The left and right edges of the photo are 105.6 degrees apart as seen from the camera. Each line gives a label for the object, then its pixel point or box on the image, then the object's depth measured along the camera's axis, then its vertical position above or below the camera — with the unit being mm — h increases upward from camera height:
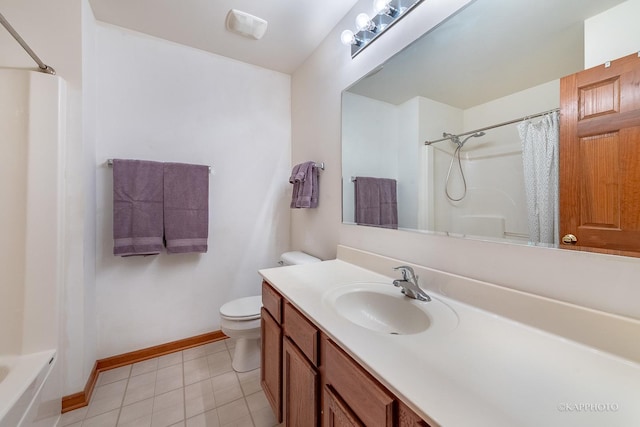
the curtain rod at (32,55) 989 +767
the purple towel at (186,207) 1784 +43
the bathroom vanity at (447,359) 458 -357
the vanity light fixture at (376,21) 1214 +1036
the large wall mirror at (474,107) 778 +436
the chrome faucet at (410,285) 952 -296
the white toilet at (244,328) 1620 -769
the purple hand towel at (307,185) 1876 +218
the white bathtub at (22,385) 864 -707
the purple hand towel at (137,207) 1633 +38
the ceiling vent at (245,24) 1591 +1290
